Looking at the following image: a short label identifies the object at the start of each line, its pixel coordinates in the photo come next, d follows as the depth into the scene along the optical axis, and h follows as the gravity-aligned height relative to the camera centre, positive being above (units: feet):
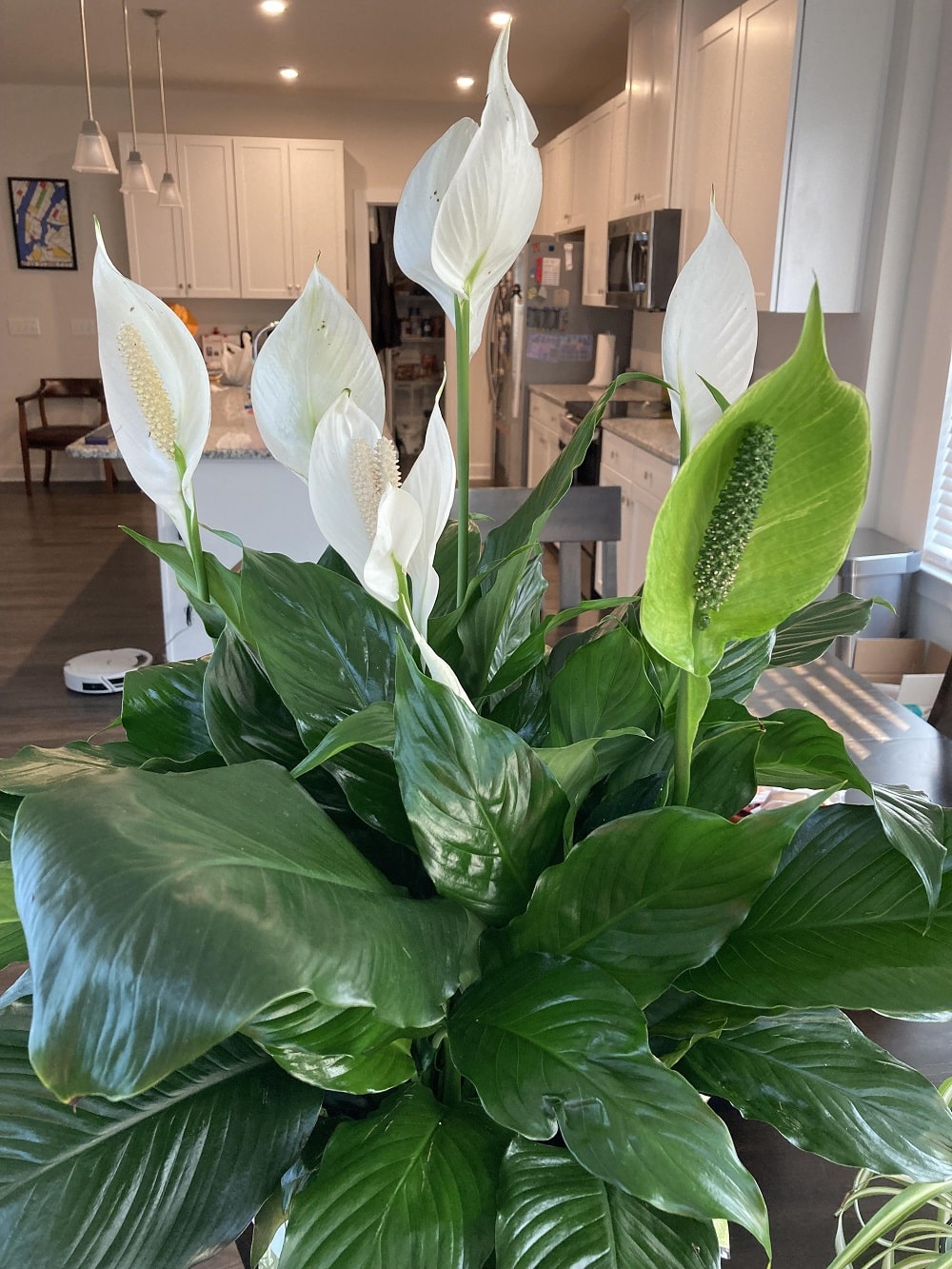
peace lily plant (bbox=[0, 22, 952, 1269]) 0.91 -0.62
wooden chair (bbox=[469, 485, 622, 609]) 6.40 -1.20
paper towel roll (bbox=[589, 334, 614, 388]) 17.48 -0.50
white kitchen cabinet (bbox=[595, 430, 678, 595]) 11.36 -1.86
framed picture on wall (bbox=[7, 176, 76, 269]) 21.34 +1.98
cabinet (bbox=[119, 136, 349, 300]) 20.58 +2.09
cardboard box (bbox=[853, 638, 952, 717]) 8.44 -2.65
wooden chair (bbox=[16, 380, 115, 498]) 20.81 -2.28
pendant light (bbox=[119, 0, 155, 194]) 14.53 +2.04
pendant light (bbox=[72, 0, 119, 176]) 12.05 +1.97
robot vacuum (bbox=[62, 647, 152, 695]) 10.88 -3.74
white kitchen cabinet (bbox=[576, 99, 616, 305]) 15.70 +2.08
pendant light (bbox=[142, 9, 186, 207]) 16.96 +2.14
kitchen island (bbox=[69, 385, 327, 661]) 10.15 -1.81
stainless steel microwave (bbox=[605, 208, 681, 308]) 12.62 +0.95
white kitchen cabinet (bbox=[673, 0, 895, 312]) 8.95 +1.83
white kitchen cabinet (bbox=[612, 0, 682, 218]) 12.55 +2.96
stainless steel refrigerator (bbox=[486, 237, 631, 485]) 17.62 +0.09
